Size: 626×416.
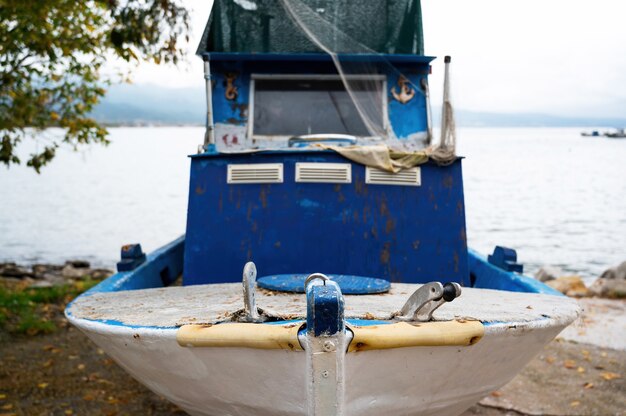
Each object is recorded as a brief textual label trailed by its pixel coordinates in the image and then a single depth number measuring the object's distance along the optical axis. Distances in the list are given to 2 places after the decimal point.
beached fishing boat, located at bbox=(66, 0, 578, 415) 2.71
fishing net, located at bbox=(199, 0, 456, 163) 5.70
